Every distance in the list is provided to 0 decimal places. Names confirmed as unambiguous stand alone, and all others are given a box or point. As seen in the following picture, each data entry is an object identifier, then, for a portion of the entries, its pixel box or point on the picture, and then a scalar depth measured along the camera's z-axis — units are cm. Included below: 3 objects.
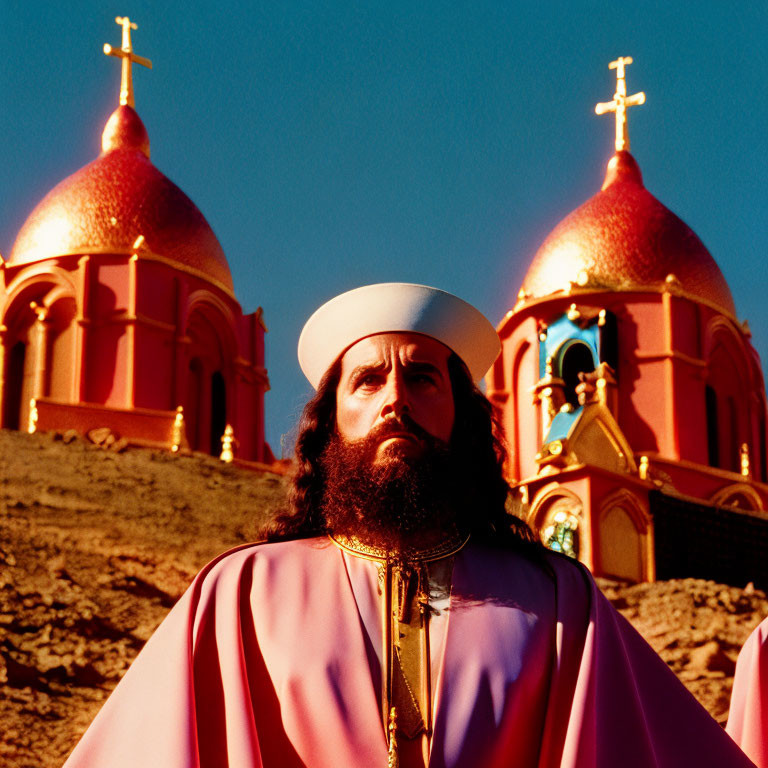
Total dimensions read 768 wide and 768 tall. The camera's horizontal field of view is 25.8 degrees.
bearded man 401
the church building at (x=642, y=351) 2359
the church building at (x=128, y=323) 2416
